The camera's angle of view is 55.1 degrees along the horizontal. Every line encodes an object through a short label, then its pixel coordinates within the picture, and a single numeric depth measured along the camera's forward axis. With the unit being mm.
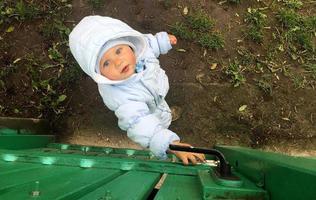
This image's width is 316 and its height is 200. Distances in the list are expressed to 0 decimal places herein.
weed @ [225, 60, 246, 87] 2785
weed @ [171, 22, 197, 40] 2928
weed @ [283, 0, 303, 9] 2962
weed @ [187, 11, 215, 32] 2952
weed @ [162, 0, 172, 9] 3026
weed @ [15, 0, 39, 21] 3073
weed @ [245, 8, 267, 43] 2897
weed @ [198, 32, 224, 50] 2906
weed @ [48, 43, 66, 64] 2952
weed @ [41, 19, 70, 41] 3005
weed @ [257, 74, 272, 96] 2761
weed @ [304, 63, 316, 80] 2770
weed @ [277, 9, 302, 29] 2909
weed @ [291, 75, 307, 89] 2757
